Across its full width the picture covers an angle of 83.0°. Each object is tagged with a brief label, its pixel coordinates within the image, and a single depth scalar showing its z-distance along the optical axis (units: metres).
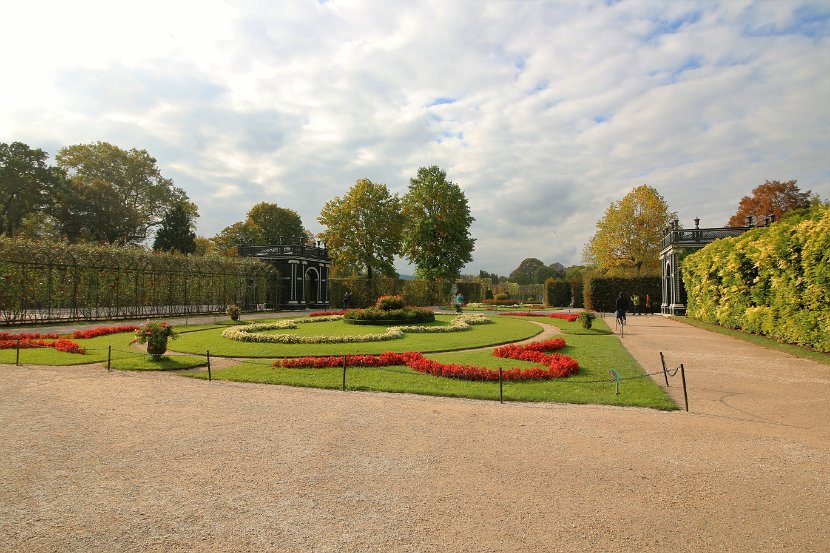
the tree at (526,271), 119.41
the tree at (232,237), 67.94
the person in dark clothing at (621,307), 22.42
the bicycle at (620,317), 22.25
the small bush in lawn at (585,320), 22.44
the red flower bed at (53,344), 14.93
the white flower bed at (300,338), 17.45
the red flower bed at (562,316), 29.64
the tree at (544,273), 110.25
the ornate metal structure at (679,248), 37.78
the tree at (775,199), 51.72
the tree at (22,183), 49.44
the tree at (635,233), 50.41
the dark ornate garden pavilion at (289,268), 44.31
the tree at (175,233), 56.06
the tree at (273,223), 70.06
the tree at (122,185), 53.88
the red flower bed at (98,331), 19.29
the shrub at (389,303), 25.67
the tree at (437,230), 53.22
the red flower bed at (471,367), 11.01
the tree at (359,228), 53.03
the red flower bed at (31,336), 17.48
